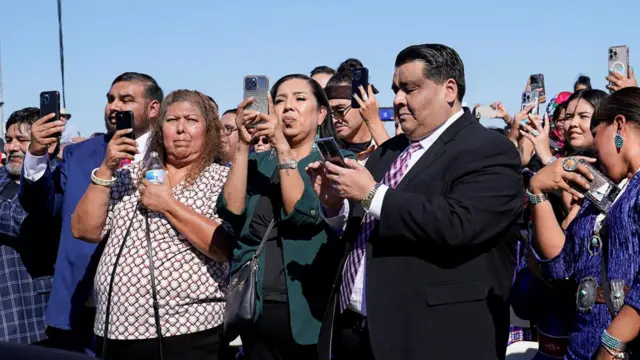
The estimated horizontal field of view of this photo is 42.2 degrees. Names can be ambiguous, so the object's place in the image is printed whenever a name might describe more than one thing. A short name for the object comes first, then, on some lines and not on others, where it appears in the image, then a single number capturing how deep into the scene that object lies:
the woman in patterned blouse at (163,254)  4.32
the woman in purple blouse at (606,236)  3.10
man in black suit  3.37
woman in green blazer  4.12
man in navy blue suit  4.96
